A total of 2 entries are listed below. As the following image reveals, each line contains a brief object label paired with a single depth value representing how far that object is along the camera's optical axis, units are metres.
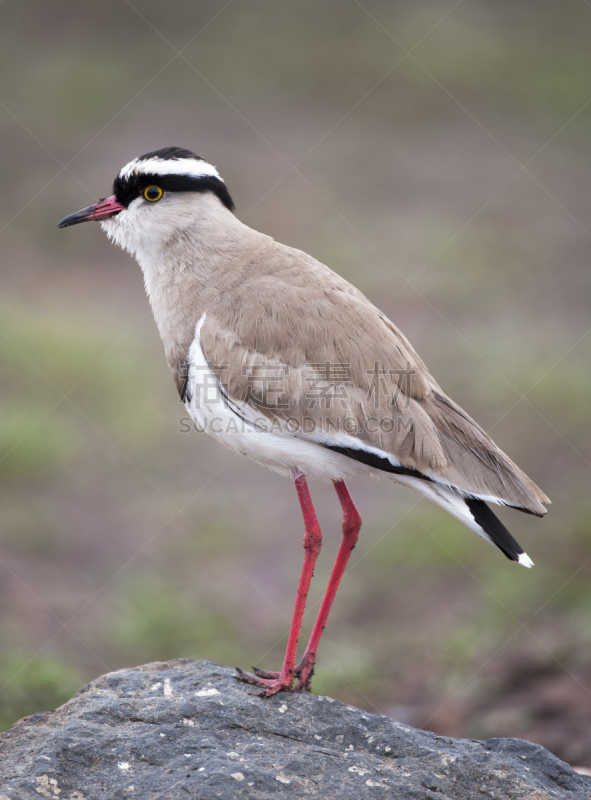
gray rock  7.08
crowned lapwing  8.97
